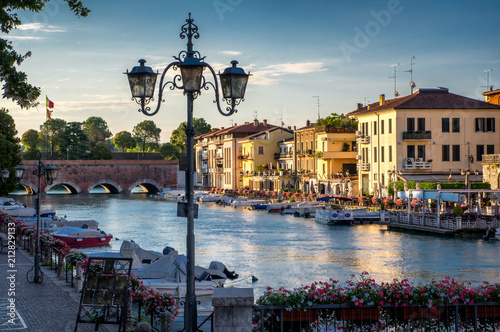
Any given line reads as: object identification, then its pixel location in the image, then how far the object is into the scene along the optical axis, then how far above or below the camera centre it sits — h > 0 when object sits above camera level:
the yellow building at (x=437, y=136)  61.16 +3.80
